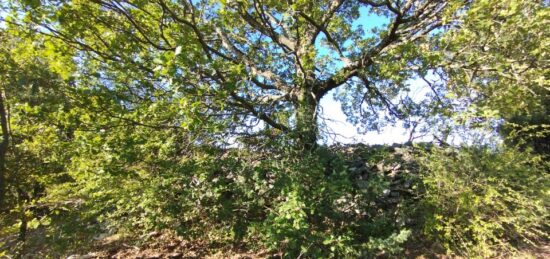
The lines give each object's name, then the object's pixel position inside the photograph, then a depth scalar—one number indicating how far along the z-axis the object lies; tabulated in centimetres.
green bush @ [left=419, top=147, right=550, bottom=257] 489
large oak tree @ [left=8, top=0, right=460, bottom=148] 462
